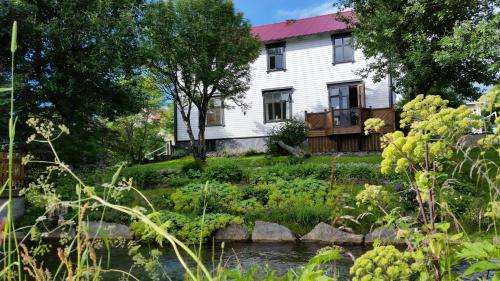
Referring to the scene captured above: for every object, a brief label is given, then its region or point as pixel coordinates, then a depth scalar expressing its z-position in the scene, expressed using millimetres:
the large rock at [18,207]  14047
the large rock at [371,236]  10187
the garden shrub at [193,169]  16978
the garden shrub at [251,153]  29706
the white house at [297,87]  28439
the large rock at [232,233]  11320
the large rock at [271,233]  10938
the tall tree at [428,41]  15766
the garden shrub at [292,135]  26125
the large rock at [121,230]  11744
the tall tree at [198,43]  22875
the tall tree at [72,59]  16578
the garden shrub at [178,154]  31000
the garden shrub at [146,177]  16875
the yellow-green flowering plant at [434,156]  1721
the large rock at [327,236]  10344
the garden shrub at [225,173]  16281
